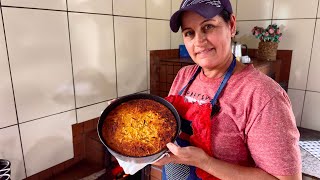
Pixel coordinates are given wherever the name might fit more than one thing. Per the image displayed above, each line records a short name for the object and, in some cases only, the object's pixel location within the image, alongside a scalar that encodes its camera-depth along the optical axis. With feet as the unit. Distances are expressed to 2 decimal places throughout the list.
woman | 2.16
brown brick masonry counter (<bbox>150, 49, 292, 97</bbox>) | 5.80
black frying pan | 2.38
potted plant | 6.04
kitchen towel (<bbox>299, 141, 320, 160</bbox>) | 4.64
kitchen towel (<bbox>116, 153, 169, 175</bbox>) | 2.46
